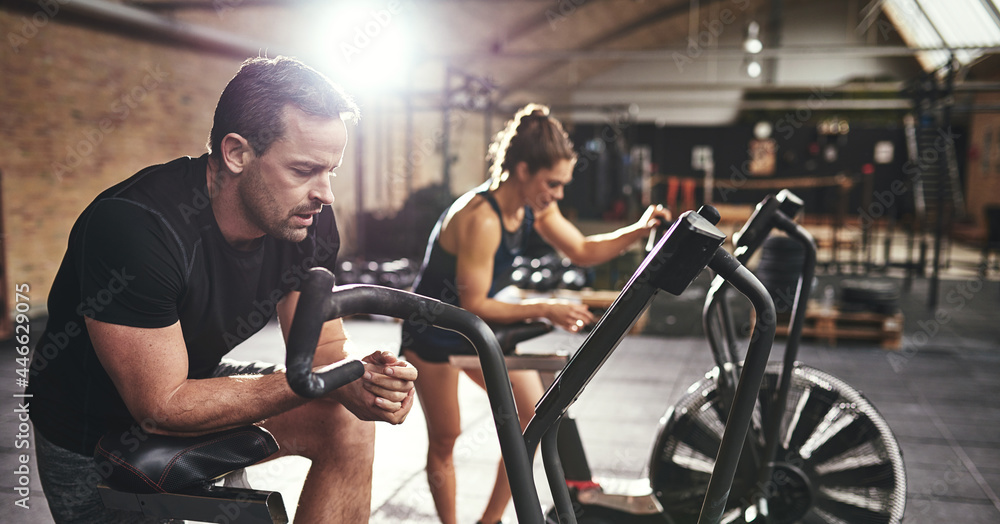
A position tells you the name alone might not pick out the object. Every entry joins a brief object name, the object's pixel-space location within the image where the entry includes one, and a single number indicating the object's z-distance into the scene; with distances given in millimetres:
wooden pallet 5629
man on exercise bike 1150
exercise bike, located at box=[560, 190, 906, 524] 1939
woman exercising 2076
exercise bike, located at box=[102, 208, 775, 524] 980
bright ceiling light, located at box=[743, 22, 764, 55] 10950
